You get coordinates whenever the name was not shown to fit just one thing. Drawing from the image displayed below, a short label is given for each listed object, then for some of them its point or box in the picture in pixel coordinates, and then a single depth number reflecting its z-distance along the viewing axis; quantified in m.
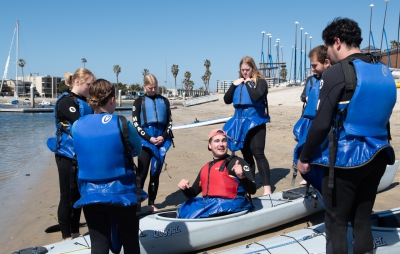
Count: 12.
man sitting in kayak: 3.98
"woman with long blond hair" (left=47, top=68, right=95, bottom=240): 3.77
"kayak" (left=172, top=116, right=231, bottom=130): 17.44
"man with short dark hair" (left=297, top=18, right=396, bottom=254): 2.46
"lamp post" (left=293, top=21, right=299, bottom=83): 60.33
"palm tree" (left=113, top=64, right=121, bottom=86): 105.79
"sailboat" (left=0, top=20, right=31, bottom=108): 46.71
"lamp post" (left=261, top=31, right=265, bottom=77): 61.25
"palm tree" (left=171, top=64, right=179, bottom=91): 95.44
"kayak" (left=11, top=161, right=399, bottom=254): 3.69
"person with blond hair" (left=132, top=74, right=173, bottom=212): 4.98
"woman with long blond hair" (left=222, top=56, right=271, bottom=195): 5.25
